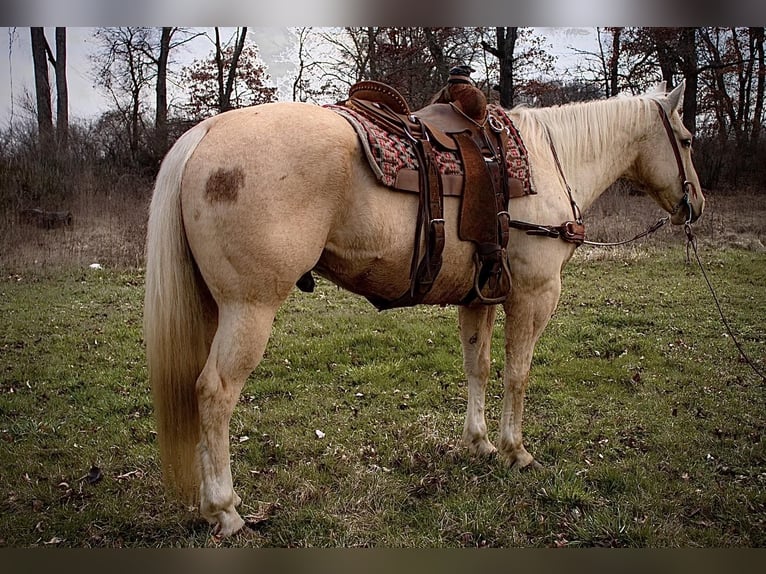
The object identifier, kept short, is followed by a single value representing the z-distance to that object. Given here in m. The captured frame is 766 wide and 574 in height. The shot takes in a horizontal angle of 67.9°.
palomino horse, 1.75
